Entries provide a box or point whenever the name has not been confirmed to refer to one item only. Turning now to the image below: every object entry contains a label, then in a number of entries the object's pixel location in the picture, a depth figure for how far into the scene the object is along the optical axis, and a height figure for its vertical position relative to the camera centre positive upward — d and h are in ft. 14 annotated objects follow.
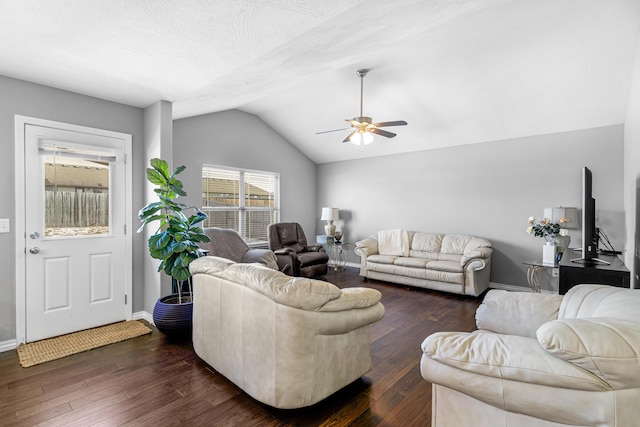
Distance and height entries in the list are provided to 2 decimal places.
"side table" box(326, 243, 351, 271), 22.35 -3.28
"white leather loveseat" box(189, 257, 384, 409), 6.11 -2.65
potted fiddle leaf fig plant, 9.92 -1.06
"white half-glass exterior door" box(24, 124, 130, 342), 9.98 -0.73
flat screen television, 8.96 -0.37
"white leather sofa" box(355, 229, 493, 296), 15.57 -2.74
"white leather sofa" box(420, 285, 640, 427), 3.10 -1.83
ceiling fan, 13.02 +3.60
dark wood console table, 7.84 -1.64
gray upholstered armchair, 14.78 -1.93
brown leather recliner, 18.49 -2.60
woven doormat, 9.05 -4.31
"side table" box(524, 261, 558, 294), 13.25 -2.83
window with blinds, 18.39 +0.72
